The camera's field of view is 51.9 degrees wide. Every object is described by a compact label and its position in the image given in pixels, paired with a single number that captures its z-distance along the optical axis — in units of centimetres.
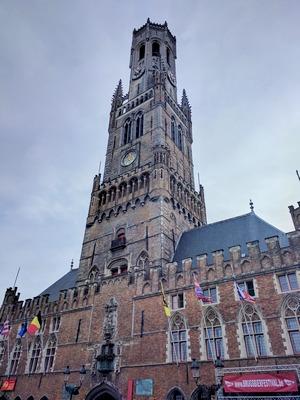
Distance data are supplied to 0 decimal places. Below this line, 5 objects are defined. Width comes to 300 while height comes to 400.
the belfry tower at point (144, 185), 2722
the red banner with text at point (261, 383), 1495
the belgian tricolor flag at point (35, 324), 2438
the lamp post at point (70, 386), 2131
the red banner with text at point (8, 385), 2661
